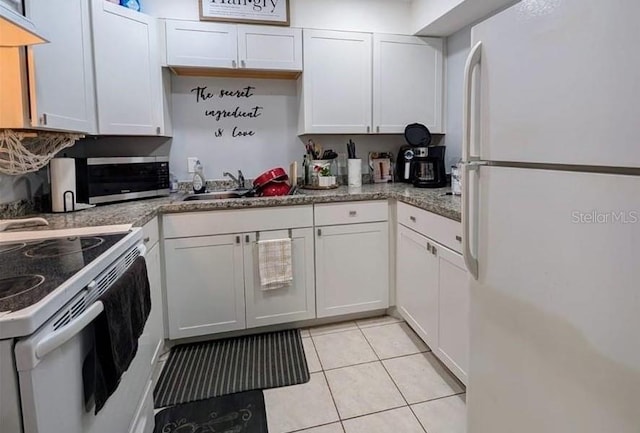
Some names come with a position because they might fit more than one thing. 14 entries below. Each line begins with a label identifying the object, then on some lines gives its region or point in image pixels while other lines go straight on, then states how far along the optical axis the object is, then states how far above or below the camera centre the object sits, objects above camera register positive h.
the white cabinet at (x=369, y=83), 2.77 +0.70
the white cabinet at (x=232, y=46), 2.53 +0.90
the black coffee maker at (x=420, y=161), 2.74 +0.12
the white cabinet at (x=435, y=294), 1.86 -0.64
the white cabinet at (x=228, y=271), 2.33 -0.55
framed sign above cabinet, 2.58 +1.15
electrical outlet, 2.86 +0.14
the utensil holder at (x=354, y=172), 2.94 +0.05
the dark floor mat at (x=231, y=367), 2.01 -1.05
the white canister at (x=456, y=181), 2.30 -0.03
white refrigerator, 0.81 -0.10
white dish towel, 2.42 -0.52
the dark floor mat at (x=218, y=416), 1.73 -1.08
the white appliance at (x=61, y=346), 0.76 -0.34
